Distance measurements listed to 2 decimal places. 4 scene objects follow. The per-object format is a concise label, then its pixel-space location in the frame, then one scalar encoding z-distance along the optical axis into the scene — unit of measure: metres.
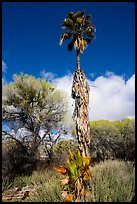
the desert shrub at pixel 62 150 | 16.31
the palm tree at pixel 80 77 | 8.10
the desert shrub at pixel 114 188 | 5.63
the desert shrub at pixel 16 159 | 15.16
